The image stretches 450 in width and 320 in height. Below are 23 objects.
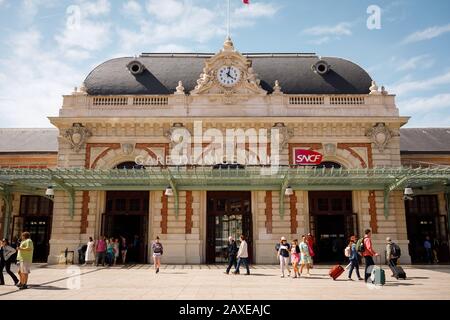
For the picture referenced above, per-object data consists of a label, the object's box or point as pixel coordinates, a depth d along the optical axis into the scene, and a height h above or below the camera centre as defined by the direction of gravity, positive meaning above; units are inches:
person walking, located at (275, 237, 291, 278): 586.6 -41.4
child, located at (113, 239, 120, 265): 748.6 -42.8
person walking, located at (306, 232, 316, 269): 663.9 -27.1
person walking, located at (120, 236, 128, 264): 788.0 -46.4
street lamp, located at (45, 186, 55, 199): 676.7 +57.7
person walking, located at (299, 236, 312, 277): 591.5 -43.5
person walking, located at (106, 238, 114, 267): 738.9 -51.0
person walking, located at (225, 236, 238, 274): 621.4 -36.7
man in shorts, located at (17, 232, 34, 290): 443.5 -37.1
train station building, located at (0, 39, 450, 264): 786.2 +127.0
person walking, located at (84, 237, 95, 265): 725.9 -48.4
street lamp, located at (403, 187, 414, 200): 684.7 +59.5
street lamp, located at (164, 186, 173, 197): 693.9 +59.8
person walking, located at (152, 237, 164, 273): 618.8 -41.6
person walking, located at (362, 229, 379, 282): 498.9 -34.8
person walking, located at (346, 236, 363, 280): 533.7 -42.1
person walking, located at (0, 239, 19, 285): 475.8 -35.5
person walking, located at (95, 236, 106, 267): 735.7 -45.1
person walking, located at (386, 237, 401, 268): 542.7 -36.9
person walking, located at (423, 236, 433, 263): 821.2 -46.5
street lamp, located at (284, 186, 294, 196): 711.1 +61.5
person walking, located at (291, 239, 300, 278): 579.5 -45.6
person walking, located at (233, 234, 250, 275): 600.0 -44.0
